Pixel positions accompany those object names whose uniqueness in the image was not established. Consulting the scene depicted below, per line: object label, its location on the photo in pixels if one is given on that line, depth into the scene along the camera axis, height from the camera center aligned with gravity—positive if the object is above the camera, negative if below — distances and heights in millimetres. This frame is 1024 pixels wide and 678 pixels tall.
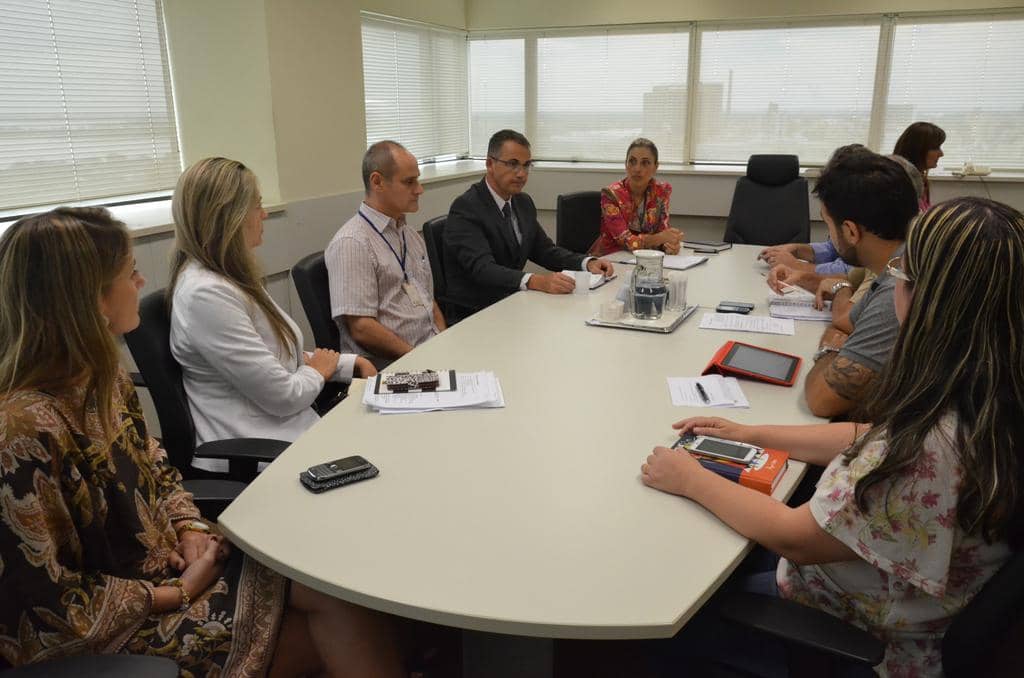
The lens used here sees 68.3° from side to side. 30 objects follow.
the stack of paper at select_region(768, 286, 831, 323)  2826 -651
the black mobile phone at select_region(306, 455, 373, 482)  1479 -639
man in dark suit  3291 -441
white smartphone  1522 -626
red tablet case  2061 -640
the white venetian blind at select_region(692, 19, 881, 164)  5371 +311
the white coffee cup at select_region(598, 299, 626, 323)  2695 -609
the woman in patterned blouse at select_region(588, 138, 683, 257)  4277 -391
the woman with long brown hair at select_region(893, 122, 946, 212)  4152 -50
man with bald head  2672 -472
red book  1437 -634
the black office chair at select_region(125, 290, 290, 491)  1804 -659
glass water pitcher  2668 -525
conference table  1138 -665
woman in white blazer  1926 -453
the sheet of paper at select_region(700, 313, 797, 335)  2629 -650
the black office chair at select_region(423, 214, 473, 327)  3422 -547
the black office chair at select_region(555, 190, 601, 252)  4340 -479
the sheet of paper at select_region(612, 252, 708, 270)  3690 -615
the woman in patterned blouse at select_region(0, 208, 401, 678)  1144 -624
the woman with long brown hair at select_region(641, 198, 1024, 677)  1052 -431
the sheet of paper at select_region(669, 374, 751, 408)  1910 -652
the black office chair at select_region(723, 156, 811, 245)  4711 -429
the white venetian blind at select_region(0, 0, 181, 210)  2939 +155
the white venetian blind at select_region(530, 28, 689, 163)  5797 +325
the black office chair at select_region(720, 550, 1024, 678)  1028 -698
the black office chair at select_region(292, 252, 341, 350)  2600 -530
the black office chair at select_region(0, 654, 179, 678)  988 -676
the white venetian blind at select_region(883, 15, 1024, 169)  5109 +318
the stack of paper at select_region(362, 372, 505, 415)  1866 -642
